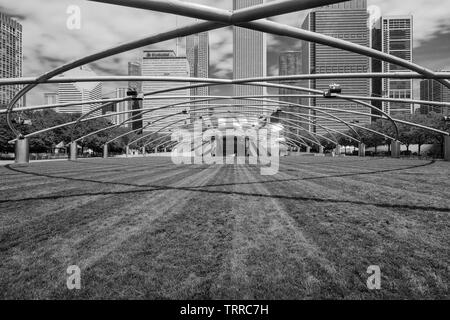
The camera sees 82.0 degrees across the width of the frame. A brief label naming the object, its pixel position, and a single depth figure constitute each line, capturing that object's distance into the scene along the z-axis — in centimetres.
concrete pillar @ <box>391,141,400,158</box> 5084
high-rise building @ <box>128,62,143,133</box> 15720
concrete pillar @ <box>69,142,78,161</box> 4575
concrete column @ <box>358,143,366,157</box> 6232
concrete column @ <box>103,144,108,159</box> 5943
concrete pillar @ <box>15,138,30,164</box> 3419
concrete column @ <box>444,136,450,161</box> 3559
